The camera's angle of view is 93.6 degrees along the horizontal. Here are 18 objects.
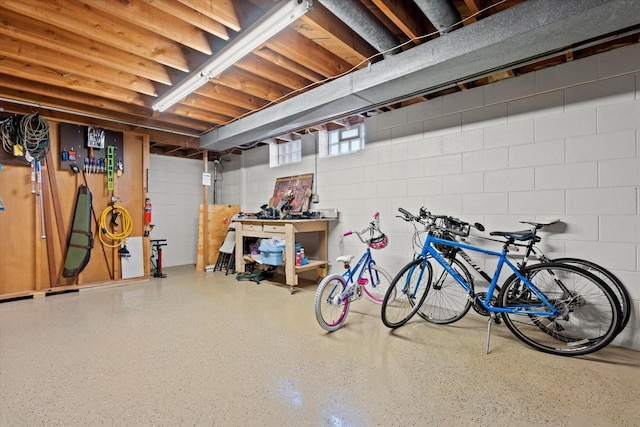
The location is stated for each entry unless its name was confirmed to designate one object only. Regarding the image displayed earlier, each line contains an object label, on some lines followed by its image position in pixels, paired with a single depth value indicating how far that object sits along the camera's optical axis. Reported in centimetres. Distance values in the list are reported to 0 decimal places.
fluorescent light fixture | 206
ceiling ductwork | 187
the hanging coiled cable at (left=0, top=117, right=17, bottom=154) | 374
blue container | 424
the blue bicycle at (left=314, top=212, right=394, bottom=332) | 275
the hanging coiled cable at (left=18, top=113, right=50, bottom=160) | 373
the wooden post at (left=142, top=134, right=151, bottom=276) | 495
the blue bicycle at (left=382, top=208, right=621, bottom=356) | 235
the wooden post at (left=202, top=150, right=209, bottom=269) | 567
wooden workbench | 405
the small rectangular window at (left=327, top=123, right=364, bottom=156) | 436
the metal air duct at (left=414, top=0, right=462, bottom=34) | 208
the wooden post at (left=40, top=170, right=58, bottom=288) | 409
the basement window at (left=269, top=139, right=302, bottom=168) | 536
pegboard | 423
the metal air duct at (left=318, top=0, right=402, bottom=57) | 210
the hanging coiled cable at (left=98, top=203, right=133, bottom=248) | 450
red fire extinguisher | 490
